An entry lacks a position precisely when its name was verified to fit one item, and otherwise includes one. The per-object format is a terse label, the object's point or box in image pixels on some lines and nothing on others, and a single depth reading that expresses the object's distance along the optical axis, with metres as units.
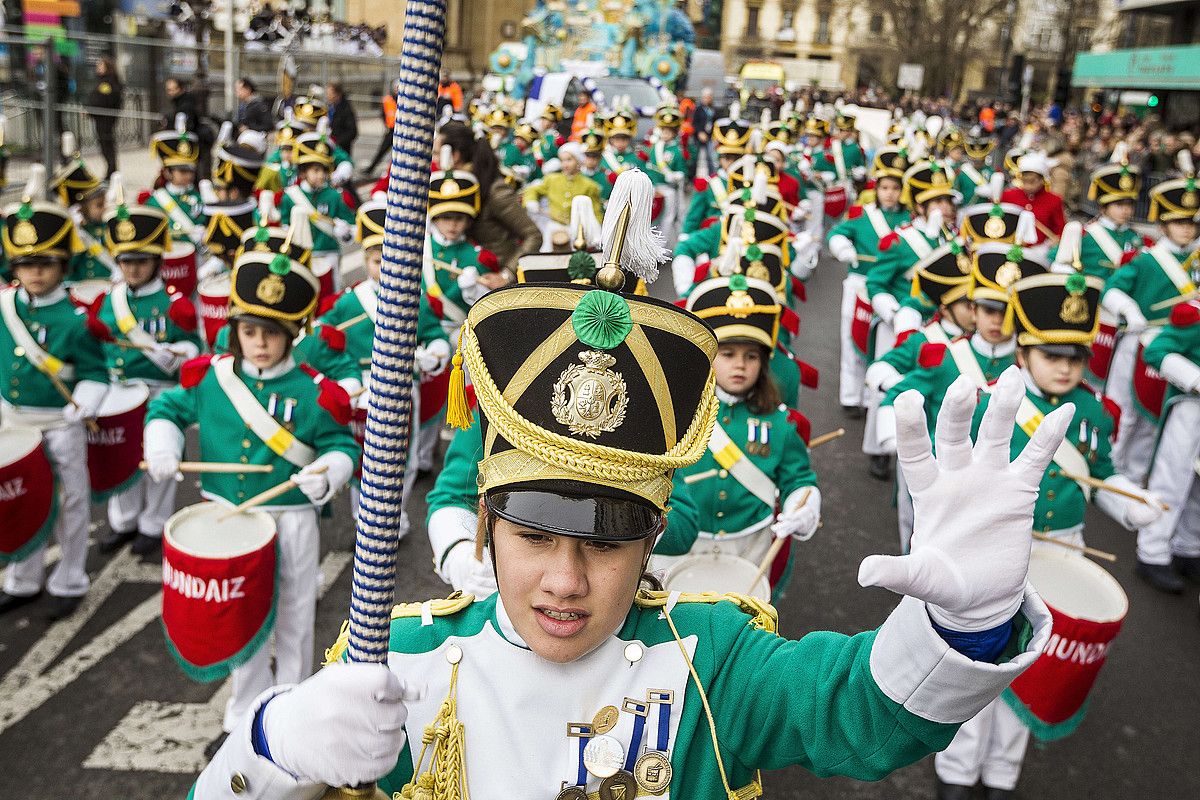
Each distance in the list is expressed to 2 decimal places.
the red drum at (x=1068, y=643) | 3.95
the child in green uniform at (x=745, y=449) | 4.75
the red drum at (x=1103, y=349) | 9.01
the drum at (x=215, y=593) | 4.21
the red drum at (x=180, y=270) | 8.50
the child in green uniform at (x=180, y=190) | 10.16
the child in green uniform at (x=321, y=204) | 10.05
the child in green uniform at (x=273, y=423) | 4.86
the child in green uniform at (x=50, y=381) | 5.85
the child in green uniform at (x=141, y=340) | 6.71
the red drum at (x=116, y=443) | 6.09
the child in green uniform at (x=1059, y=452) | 4.64
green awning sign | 38.25
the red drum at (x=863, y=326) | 9.47
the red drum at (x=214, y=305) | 8.14
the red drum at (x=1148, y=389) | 7.78
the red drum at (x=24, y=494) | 5.23
